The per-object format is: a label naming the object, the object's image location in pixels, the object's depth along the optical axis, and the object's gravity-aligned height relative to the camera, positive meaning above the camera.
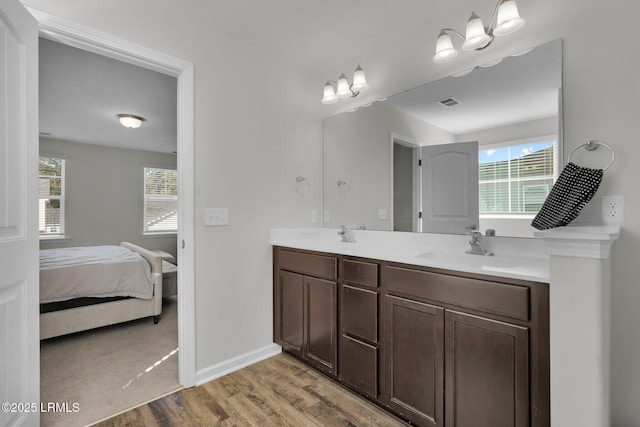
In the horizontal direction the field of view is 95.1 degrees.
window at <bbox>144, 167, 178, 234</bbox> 5.93 +0.29
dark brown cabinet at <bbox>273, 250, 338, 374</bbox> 1.93 -0.67
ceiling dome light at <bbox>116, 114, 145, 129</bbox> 3.74 +1.23
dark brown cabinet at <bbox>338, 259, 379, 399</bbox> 1.67 -0.68
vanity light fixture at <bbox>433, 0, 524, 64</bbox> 1.43 +0.96
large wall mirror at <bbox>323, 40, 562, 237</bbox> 1.54 +0.40
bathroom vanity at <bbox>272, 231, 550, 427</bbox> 1.15 -0.58
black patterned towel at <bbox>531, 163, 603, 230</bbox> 1.24 +0.08
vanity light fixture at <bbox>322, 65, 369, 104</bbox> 2.21 +1.00
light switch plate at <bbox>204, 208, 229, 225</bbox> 2.02 -0.01
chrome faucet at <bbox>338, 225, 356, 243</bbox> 2.42 -0.17
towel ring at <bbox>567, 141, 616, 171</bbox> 1.33 +0.31
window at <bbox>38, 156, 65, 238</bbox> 4.87 +0.31
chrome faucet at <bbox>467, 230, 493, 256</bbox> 1.67 -0.18
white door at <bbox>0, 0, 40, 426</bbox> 1.22 -0.01
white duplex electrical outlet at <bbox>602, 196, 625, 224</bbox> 1.31 +0.02
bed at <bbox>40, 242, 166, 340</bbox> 2.61 -0.73
